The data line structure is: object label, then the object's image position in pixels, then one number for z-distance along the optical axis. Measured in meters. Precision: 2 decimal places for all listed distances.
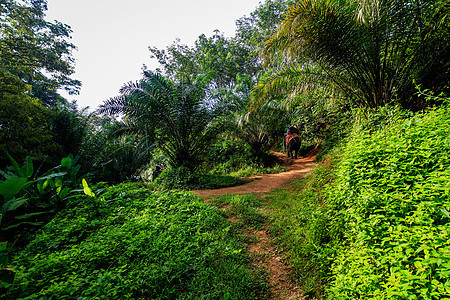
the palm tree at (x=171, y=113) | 6.29
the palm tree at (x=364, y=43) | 3.79
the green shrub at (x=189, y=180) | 5.98
